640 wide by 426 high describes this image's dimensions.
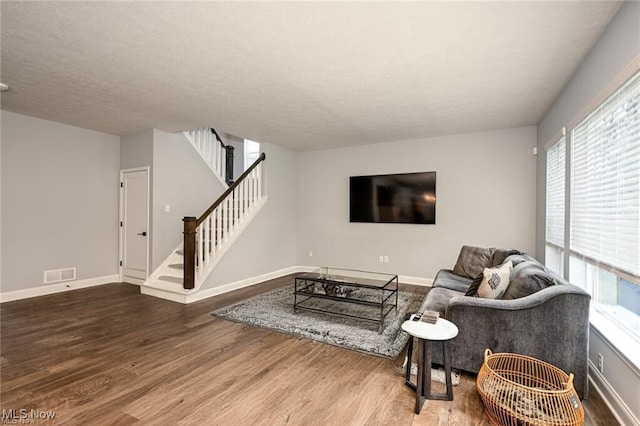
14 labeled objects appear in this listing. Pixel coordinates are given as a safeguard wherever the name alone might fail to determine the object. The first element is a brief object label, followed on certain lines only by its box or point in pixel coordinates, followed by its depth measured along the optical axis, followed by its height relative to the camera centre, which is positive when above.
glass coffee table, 3.35 -0.95
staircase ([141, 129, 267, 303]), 4.21 -0.35
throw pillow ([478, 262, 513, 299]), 2.48 -0.58
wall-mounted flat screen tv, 5.10 +0.26
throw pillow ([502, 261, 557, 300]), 2.21 -0.50
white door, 4.98 -0.26
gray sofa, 1.98 -0.76
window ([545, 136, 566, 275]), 3.18 +0.10
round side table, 1.91 -0.93
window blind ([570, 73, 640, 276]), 1.79 +0.23
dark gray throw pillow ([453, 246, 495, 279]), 3.86 -0.62
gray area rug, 2.82 -1.22
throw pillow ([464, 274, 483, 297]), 2.66 -0.66
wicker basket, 1.63 -1.07
